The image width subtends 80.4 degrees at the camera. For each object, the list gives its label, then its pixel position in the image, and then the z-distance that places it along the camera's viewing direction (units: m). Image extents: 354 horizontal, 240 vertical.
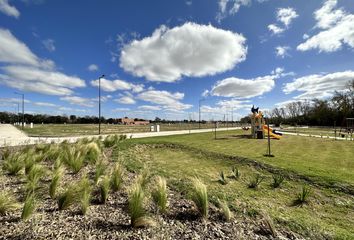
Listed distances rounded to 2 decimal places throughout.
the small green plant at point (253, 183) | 6.31
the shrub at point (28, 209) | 3.63
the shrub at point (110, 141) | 13.81
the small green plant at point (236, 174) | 7.34
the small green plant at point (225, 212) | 3.88
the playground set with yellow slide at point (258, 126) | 22.55
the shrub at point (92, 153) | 8.41
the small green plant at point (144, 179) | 5.34
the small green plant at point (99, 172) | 5.67
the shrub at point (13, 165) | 6.65
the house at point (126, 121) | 123.56
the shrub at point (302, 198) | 5.27
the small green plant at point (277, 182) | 6.41
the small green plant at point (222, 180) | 6.66
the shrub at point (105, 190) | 4.52
